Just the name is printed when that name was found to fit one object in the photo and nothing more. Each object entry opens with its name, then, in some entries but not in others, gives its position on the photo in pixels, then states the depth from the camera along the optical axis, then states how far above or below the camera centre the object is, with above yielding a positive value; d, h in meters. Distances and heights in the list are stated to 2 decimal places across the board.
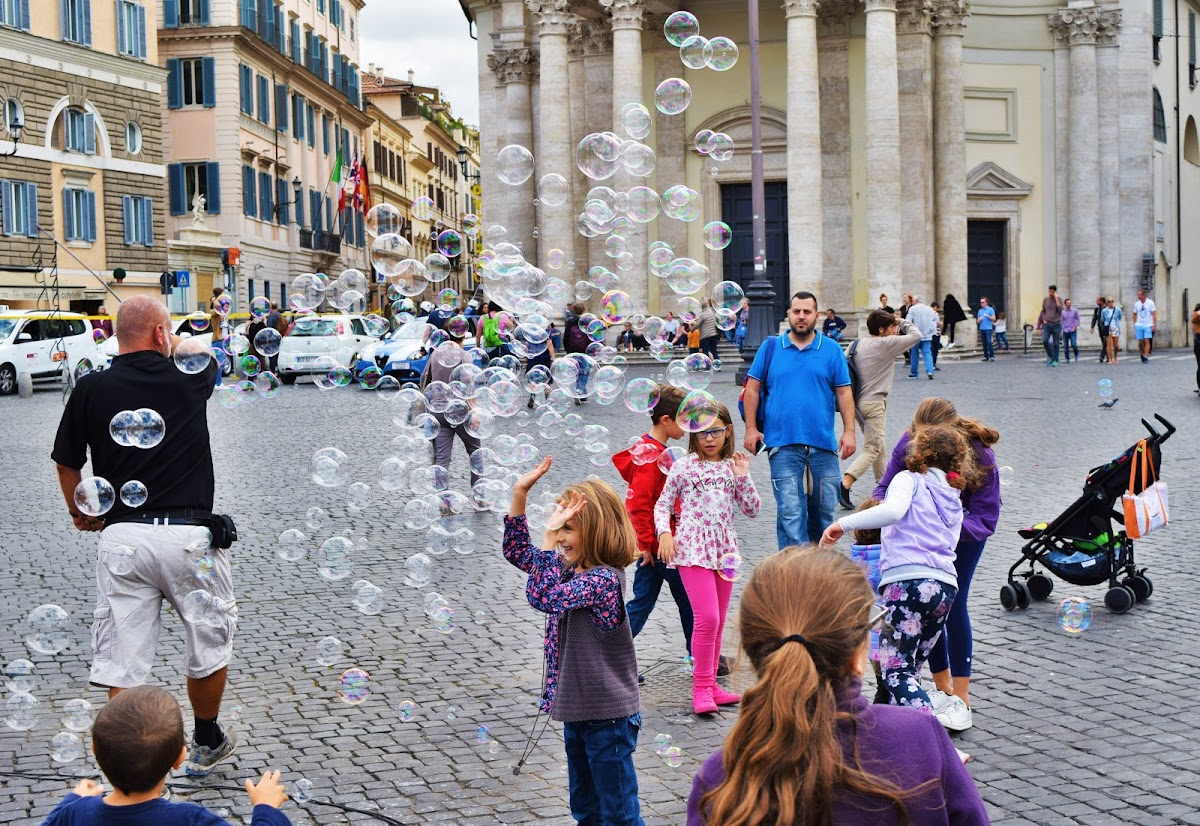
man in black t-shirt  5.01 -0.58
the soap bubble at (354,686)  5.95 -1.38
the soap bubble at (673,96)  12.26 +2.08
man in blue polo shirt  7.70 -0.42
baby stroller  7.71 -1.13
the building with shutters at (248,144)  46.16 +7.04
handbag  7.50 -0.90
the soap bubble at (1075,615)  6.89 -1.35
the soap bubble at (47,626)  5.58 -1.09
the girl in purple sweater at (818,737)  2.25 -0.63
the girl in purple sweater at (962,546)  5.62 -0.86
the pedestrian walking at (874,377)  10.55 -0.31
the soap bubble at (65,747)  4.89 -1.32
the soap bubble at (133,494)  5.08 -0.49
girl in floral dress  5.99 -0.81
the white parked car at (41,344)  27.09 +0.21
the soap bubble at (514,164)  12.09 +1.51
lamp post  23.84 +1.31
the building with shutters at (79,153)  35.53 +5.24
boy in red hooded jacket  6.53 -0.80
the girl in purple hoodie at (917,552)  5.22 -0.79
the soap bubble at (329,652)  6.68 -1.40
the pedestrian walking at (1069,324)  30.84 +0.16
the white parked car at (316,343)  28.62 +0.10
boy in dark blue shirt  3.05 -0.91
